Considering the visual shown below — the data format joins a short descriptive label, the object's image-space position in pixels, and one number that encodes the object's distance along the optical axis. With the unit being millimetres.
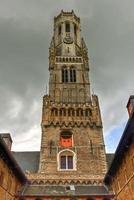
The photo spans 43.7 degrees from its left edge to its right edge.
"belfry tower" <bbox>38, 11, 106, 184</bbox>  22977
